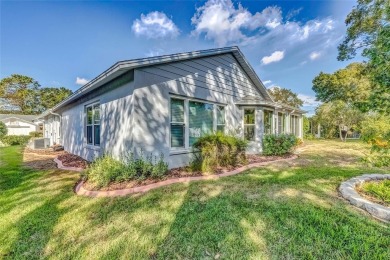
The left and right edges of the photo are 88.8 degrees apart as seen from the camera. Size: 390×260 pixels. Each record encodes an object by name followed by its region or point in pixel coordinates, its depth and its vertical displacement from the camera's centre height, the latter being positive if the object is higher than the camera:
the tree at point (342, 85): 21.84 +5.86
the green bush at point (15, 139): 21.94 -1.11
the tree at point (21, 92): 41.93 +8.27
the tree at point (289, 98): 40.12 +6.17
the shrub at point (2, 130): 24.79 -0.01
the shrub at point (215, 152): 6.72 -0.82
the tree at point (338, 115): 20.38 +1.35
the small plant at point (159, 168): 5.60 -1.13
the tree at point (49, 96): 47.26 +7.97
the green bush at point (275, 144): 10.23 -0.82
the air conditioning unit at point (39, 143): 15.47 -1.09
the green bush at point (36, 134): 27.20 -0.59
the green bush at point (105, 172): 5.08 -1.12
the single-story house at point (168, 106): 6.10 +0.93
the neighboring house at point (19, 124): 33.84 +0.98
